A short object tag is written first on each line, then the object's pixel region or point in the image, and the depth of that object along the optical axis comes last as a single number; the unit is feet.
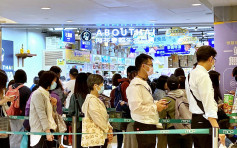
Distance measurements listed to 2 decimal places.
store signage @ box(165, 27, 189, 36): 43.45
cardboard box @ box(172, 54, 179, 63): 68.22
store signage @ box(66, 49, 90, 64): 53.26
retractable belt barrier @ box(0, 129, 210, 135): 14.97
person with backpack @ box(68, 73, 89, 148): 21.36
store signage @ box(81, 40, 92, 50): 49.70
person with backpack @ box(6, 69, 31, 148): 21.46
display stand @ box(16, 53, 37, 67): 50.03
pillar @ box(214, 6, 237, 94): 31.89
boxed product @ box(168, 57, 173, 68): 68.90
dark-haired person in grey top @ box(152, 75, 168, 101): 25.29
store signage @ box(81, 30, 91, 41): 44.37
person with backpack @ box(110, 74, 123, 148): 25.78
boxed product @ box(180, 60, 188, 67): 67.92
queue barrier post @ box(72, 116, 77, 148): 20.97
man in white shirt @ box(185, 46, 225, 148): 14.74
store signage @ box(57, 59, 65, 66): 52.10
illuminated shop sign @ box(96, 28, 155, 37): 42.50
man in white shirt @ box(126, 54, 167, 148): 16.48
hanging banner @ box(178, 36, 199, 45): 47.70
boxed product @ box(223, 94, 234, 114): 21.26
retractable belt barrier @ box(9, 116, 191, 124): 20.21
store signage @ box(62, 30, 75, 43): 45.65
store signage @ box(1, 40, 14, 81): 48.29
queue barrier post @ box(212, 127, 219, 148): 14.05
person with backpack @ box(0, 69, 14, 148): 15.79
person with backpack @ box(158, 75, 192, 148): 20.43
